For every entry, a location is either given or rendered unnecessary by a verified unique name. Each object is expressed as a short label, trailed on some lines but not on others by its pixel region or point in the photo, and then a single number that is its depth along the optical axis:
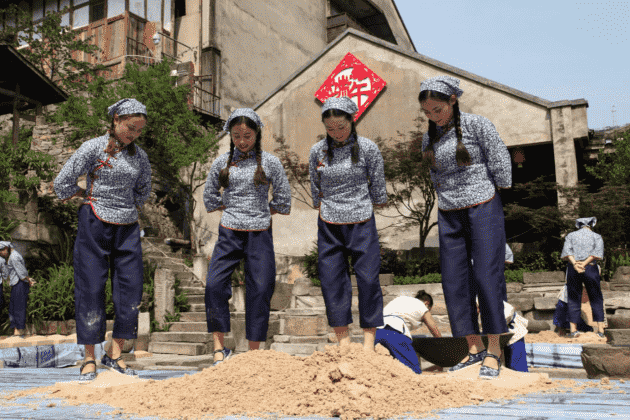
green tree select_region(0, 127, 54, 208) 10.85
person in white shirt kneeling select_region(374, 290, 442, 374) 3.99
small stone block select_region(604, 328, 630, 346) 4.09
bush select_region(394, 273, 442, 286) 11.18
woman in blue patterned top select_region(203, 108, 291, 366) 3.98
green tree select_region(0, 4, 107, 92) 16.19
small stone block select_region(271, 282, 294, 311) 11.07
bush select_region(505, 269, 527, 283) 10.74
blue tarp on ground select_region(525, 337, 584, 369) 4.86
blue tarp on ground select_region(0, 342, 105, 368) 6.29
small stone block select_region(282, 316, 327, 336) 8.49
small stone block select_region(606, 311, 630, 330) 4.50
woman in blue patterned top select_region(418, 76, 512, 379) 3.26
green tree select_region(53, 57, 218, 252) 14.01
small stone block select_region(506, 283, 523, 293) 10.49
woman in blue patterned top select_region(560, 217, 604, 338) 7.73
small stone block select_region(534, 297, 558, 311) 9.71
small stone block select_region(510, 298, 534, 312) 9.86
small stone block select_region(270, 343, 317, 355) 7.97
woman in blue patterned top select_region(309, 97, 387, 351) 3.75
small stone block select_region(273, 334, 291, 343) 8.38
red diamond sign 15.14
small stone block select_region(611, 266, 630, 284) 10.23
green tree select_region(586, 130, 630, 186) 13.06
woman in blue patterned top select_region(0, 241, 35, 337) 9.09
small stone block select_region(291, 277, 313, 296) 11.41
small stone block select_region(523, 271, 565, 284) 10.38
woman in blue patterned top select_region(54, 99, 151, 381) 3.68
